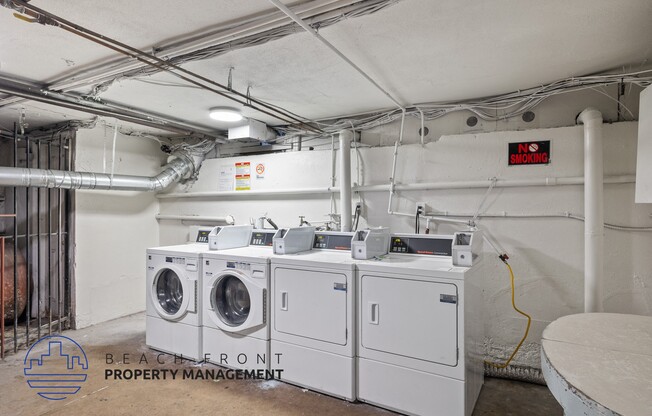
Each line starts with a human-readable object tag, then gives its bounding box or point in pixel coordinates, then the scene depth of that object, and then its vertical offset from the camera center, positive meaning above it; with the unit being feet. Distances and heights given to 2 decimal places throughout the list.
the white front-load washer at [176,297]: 10.19 -2.85
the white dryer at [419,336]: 7.01 -2.80
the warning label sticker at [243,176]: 14.01 +1.28
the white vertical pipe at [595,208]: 8.18 -0.01
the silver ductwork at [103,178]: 10.48 +1.01
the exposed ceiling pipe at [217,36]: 5.53 +3.19
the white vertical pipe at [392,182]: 10.92 +0.81
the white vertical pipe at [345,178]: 11.17 +0.96
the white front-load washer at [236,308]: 9.18 -2.91
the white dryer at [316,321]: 8.10 -2.83
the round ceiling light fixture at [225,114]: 11.20 +3.11
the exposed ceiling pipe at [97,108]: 8.54 +2.98
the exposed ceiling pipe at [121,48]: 5.06 +2.94
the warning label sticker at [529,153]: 9.14 +1.48
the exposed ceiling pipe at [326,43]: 5.10 +3.10
